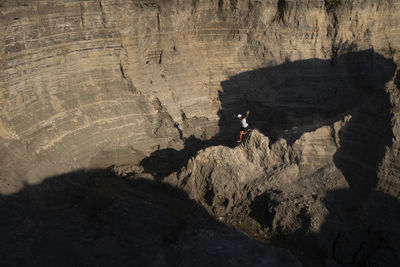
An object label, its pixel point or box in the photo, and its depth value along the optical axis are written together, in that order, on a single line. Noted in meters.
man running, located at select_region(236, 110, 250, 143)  13.32
